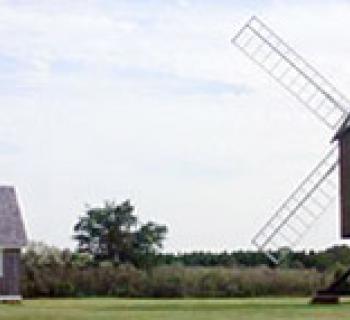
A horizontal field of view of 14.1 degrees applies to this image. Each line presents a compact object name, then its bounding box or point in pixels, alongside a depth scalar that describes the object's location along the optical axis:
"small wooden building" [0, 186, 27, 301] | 56.16
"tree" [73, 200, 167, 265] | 80.56
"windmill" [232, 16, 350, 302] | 52.47
